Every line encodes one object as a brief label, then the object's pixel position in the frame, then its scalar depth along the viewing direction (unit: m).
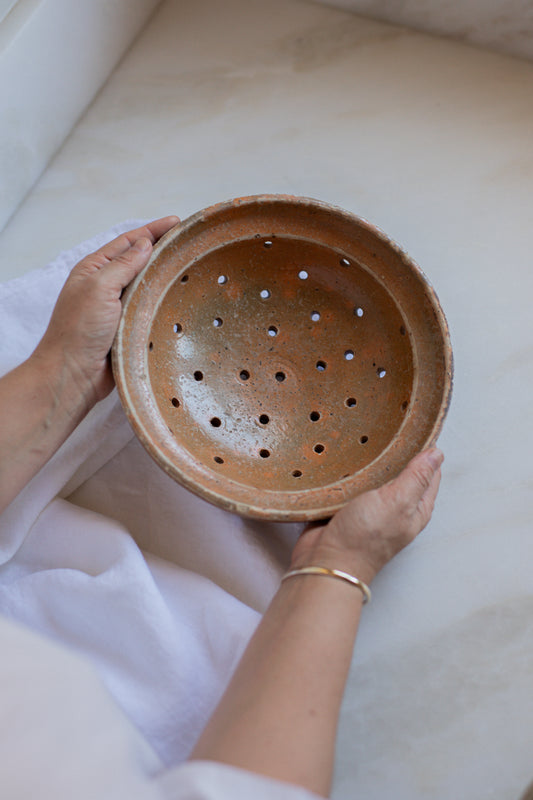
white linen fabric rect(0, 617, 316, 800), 0.43
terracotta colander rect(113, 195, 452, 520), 0.66
